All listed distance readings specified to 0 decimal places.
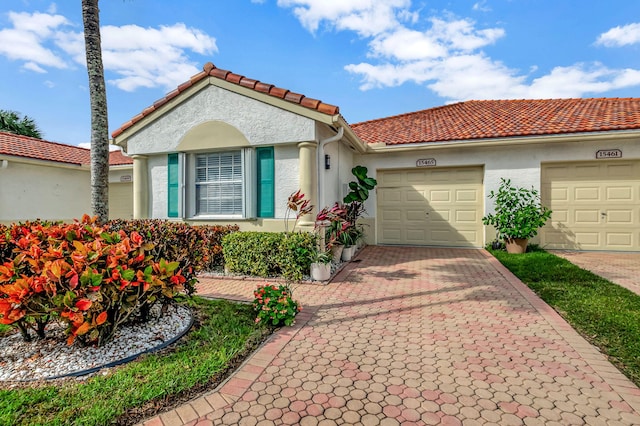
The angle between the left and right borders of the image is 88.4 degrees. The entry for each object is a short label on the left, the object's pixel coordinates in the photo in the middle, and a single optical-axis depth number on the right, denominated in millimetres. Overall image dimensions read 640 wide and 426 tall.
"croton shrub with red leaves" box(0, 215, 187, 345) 3182
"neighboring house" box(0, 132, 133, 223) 11969
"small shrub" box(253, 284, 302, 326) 4504
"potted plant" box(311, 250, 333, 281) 7080
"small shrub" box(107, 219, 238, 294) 7180
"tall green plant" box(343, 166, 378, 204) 10133
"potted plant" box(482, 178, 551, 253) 9898
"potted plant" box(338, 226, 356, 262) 9227
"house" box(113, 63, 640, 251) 8289
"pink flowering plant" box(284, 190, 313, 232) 7200
